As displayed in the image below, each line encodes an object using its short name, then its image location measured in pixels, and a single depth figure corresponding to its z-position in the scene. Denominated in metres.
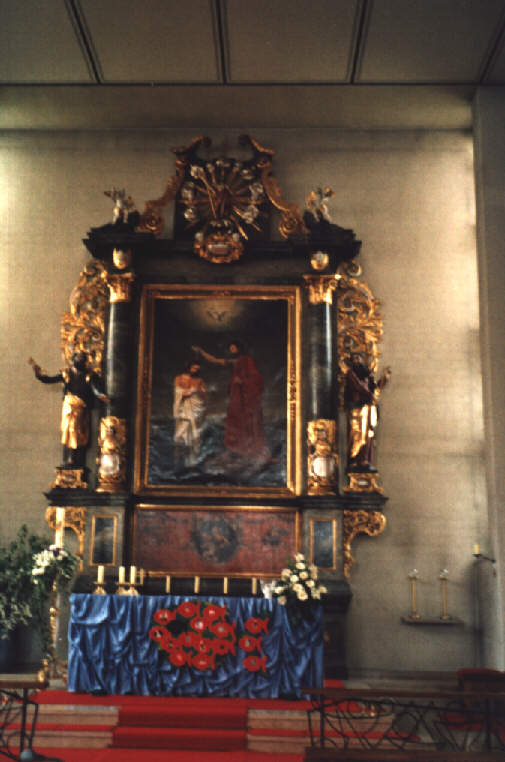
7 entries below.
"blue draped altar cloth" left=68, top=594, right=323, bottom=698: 8.00
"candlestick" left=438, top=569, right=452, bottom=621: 9.99
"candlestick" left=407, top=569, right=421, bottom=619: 10.05
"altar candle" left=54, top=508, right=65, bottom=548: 9.25
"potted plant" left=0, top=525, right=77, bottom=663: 8.86
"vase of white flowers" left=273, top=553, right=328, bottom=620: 8.06
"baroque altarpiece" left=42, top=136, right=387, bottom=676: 10.17
